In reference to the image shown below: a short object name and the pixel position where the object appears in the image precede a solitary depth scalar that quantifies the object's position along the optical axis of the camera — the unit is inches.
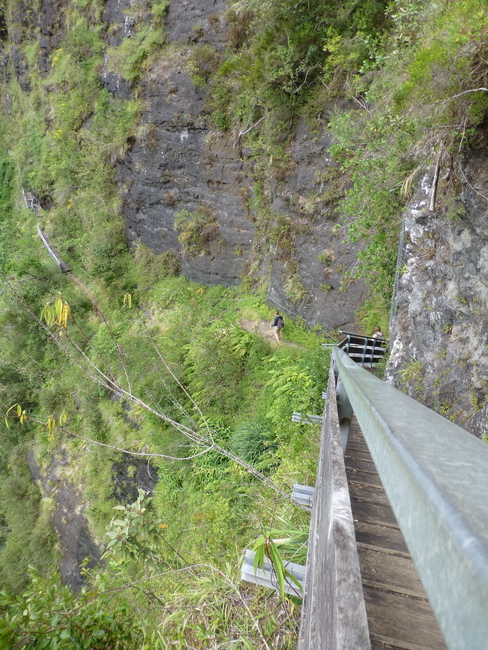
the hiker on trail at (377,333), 335.0
